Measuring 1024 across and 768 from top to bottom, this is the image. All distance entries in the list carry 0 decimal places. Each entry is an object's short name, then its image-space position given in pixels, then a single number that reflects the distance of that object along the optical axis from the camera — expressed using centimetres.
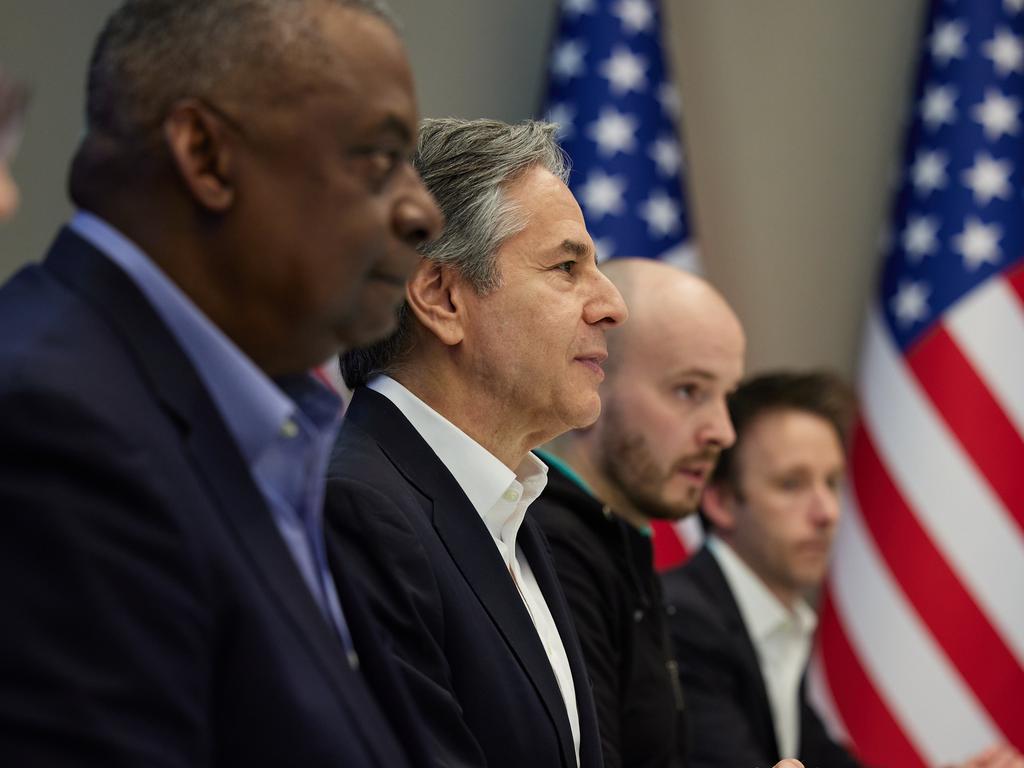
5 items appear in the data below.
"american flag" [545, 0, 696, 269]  836
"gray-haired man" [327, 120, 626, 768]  330
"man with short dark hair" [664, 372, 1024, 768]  624
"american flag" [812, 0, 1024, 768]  813
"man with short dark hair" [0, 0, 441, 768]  181
